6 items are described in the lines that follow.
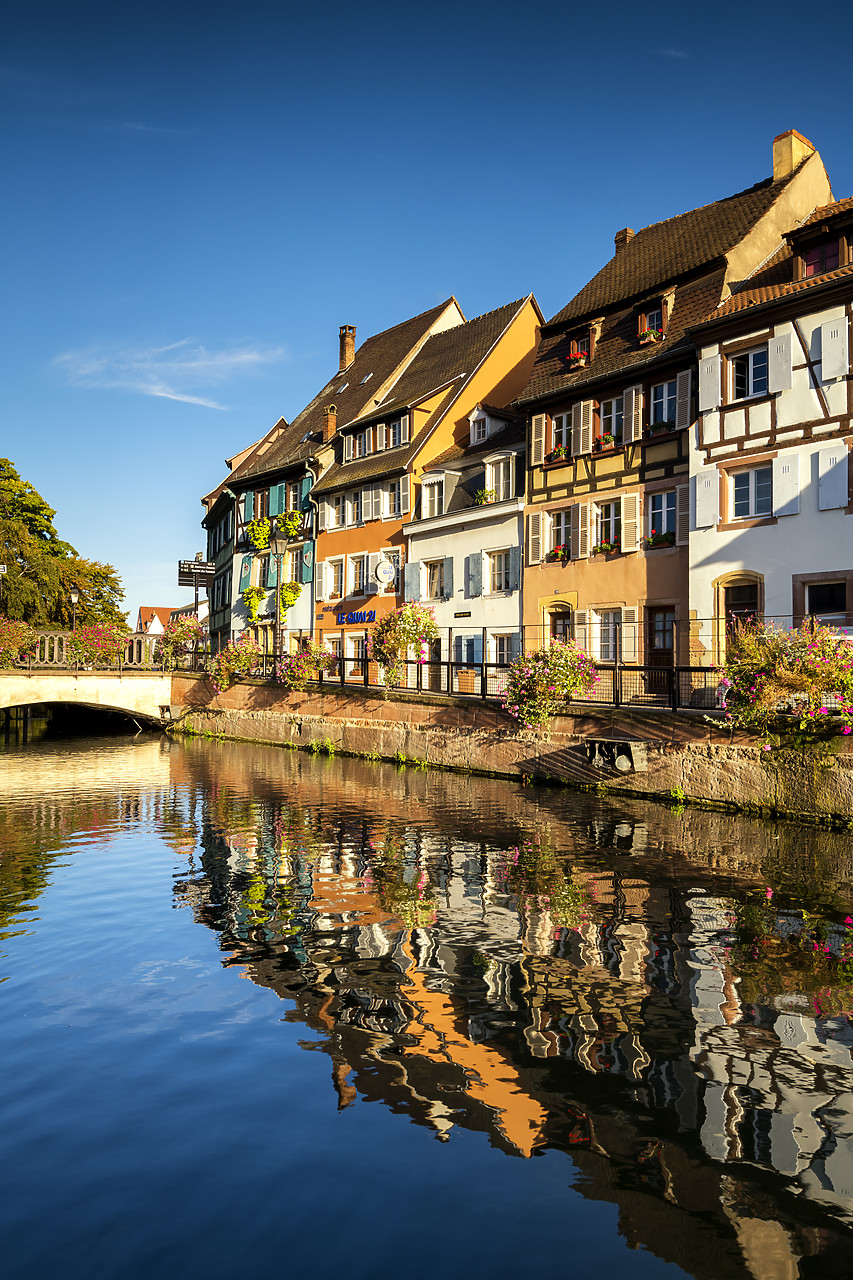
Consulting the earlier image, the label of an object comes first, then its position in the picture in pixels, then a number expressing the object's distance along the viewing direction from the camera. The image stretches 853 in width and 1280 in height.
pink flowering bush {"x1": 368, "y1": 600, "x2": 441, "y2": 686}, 27.45
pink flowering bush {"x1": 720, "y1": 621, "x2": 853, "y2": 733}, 15.04
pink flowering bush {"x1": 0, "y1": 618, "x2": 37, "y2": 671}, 36.66
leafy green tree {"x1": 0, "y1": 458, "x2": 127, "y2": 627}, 43.19
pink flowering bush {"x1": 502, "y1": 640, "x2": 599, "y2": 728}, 20.53
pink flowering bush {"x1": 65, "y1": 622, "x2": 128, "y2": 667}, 38.87
